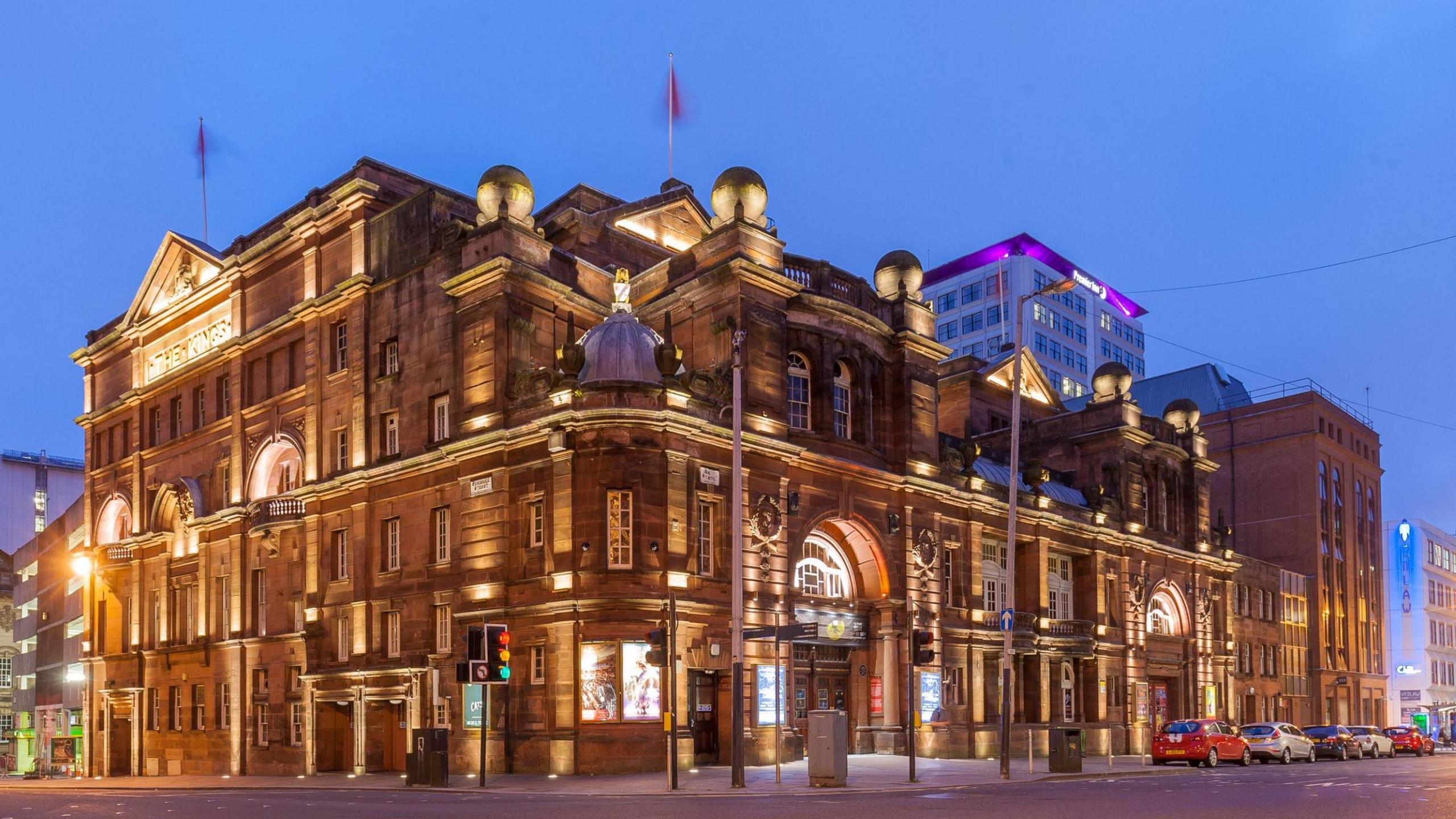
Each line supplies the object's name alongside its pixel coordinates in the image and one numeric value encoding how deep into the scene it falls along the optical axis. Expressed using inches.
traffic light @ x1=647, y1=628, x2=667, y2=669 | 1079.6
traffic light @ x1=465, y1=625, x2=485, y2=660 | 1138.0
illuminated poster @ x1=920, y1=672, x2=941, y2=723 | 1755.7
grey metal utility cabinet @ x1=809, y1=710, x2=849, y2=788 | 1090.1
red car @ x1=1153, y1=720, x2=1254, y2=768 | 1524.4
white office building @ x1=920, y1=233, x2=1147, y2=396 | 4222.4
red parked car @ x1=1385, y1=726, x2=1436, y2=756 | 2217.0
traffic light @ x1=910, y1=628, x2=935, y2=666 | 1197.1
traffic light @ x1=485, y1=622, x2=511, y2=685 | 1128.8
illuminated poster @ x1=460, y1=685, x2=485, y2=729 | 1476.4
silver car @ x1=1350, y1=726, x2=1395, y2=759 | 2004.2
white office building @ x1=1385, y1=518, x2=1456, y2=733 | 3577.8
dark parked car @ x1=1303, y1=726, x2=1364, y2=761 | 1873.8
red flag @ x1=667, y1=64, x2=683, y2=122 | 1695.4
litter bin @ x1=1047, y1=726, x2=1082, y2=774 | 1295.5
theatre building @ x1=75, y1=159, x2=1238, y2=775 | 1421.0
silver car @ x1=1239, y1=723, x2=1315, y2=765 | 1663.4
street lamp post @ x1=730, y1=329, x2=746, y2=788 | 1059.3
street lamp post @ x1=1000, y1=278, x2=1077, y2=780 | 1243.8
